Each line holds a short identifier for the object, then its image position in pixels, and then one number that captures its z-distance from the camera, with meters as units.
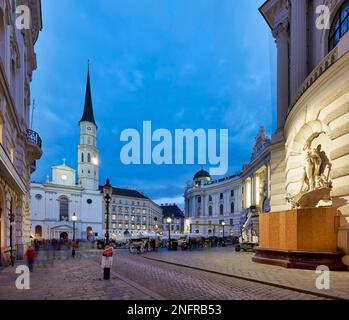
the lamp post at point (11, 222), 19.23
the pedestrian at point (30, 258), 16.42
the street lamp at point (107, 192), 17.92
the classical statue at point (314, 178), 15.97
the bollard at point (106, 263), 13.66
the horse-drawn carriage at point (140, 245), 35.59
